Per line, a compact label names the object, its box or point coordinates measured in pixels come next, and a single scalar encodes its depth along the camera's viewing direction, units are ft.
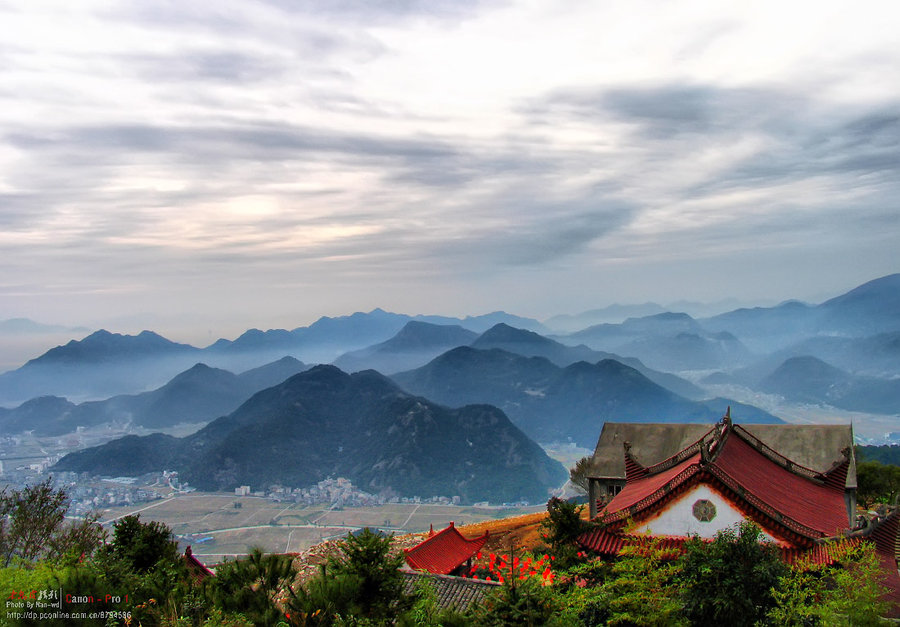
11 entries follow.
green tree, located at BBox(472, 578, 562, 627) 48.42
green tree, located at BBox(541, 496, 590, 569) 81.35
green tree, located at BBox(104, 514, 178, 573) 83.56
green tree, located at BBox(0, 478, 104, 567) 129.49
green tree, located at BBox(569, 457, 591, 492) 227.40
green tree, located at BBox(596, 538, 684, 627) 60.54
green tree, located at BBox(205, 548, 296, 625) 59.74
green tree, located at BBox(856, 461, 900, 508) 153.17
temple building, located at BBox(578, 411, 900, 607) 74.79
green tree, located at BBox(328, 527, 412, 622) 60.75
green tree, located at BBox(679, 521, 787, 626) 59.52
